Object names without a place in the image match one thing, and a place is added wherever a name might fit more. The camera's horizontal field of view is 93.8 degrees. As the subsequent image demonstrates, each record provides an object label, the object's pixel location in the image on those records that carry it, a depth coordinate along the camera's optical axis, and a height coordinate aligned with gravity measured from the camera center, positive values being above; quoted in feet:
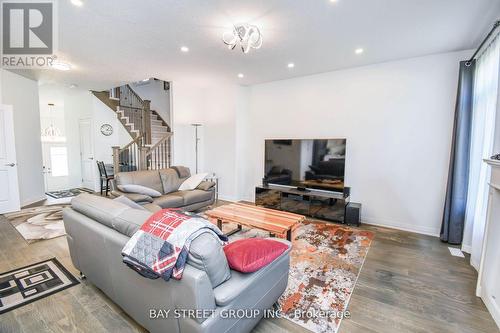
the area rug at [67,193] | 20.10 -4.47
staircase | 19.47 +1.61
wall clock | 22.57 +1.51
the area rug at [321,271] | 6.36 -4.39
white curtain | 8.88 +0.45
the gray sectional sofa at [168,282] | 4.01 -2.76
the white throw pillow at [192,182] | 15.45 -2.37
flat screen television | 13.92 -0.89
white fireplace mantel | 6.29 -2.91
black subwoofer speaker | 13.07 -3.62
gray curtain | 10.38 -0.44
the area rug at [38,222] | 11.46 -4.41
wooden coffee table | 9.21 -3.03
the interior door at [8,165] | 14.75 -1.44
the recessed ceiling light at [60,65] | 13.39 +4.58
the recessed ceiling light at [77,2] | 7.65 +4.67
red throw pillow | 4.82 -2.33
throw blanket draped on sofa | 3.94 -1.75
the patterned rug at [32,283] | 6.84 -4.53
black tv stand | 13.48 -3.21
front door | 23.30 -2.25
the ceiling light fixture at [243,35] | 8.89 +4.56
